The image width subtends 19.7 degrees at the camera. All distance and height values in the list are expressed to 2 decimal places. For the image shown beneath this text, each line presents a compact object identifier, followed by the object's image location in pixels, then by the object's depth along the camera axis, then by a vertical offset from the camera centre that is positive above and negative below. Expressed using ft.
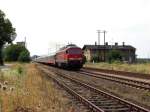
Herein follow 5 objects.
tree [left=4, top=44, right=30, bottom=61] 428.03 +15.28
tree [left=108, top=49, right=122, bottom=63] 399.73 +11.27
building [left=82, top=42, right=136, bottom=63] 498.69 +20.34
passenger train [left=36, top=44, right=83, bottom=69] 155.22 +4.00
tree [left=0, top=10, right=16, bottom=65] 247.29 +20.83
